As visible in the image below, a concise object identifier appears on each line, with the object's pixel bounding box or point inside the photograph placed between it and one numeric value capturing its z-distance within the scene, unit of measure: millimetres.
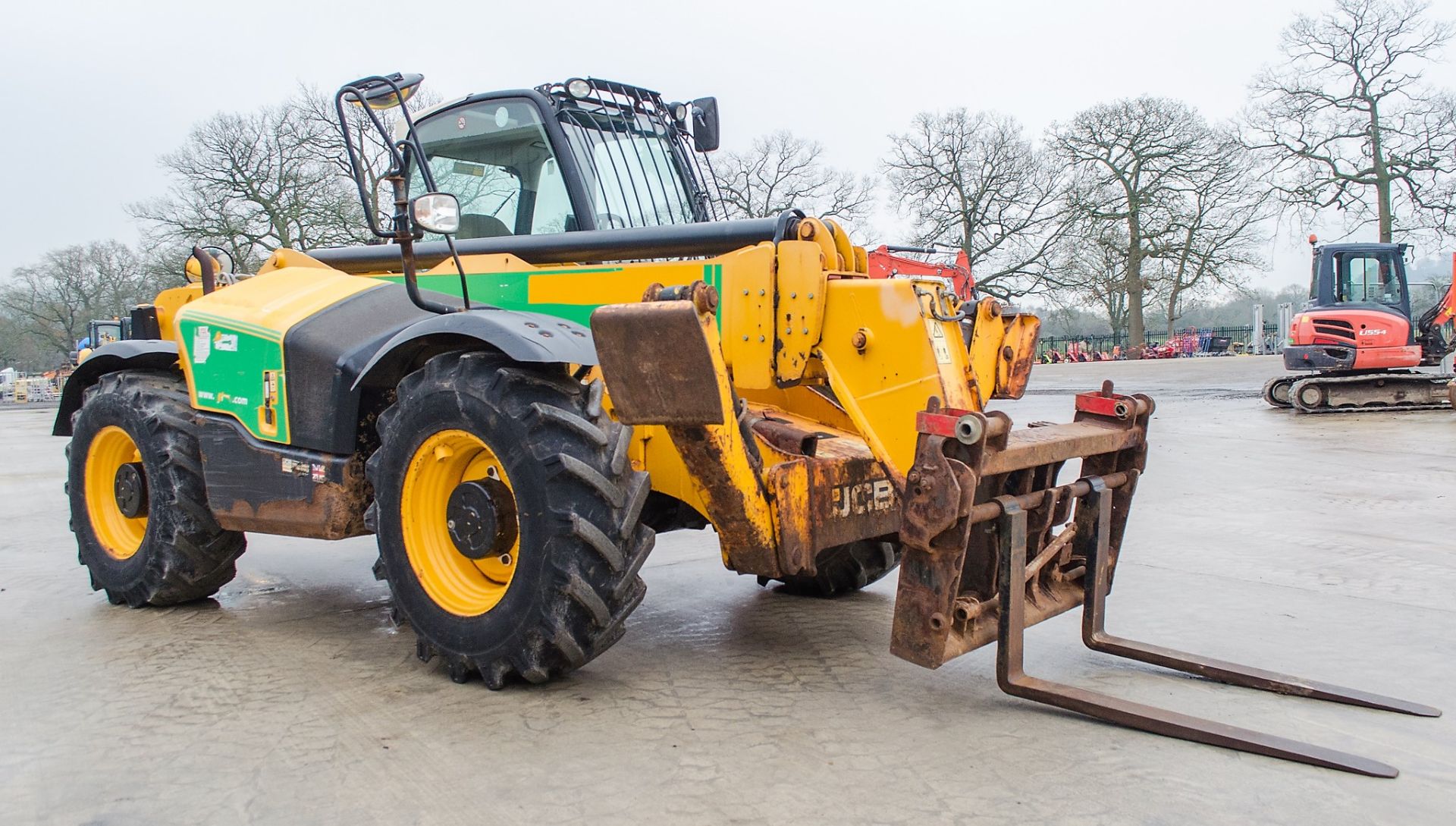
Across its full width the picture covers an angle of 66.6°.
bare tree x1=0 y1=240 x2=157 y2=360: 51281
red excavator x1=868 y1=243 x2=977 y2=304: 17438
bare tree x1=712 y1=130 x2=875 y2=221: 36656
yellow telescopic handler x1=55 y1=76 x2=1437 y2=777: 3621
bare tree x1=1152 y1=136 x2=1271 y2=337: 37906
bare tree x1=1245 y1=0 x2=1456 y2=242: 31031
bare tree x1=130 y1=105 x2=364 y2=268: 32906
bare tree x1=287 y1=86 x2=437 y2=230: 30297
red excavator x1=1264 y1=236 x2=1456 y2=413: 17875
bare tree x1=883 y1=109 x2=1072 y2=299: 39875
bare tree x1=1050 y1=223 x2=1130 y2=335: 39281
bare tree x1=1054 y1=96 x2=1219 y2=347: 38688
